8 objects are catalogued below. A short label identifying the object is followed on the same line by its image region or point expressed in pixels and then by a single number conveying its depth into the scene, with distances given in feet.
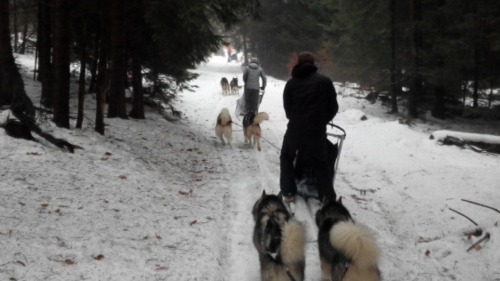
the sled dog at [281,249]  11.83
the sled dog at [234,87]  86.84
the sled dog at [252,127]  34.42
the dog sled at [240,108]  53.91
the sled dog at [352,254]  10.64
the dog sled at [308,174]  21.21
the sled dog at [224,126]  37.09
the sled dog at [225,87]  88.02
